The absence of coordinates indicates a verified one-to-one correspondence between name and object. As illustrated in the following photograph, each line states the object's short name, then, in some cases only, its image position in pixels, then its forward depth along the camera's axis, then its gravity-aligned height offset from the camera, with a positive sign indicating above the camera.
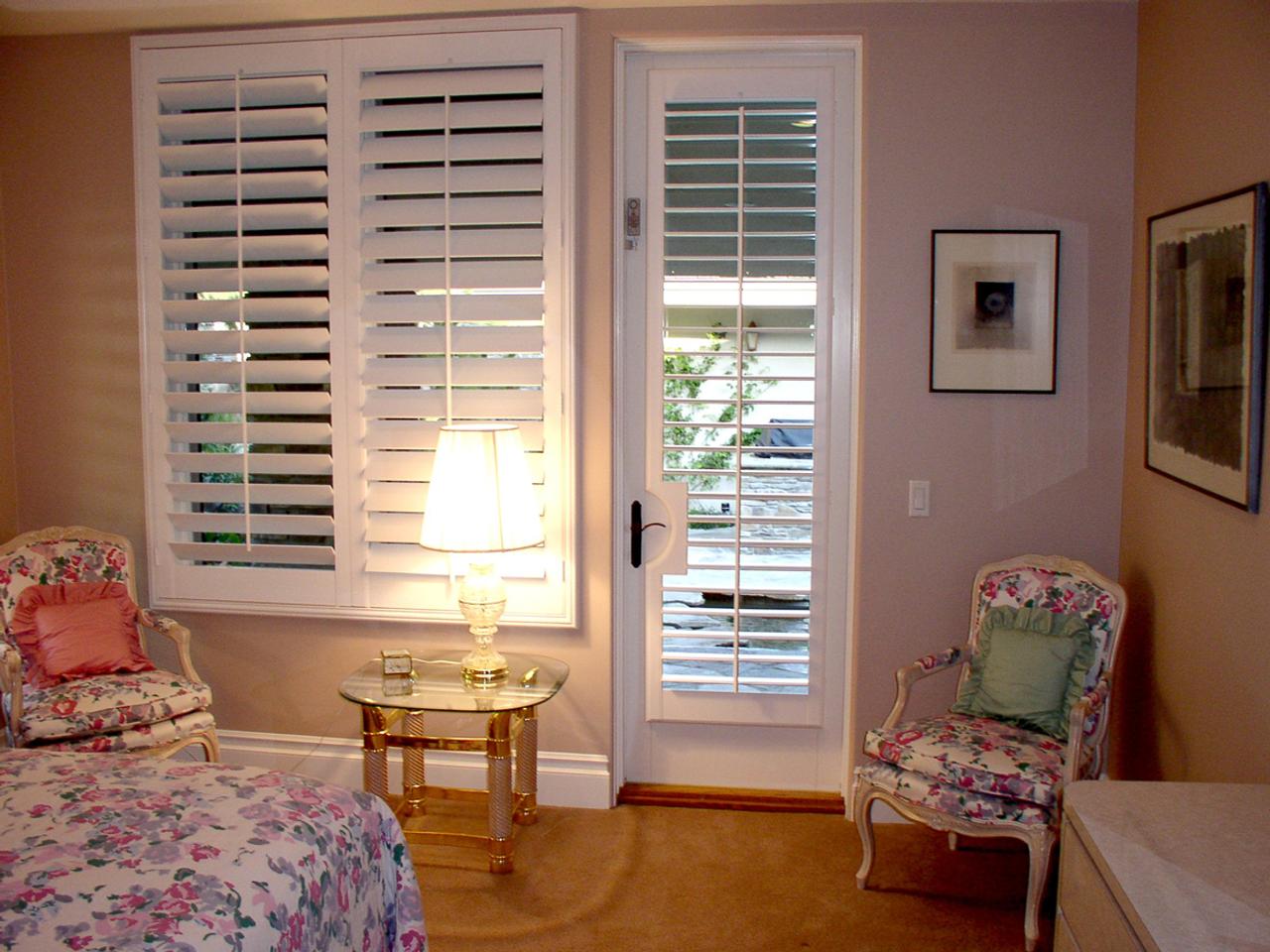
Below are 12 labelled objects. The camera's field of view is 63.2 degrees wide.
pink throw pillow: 3.27 -0.72
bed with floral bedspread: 1.63 -0.79
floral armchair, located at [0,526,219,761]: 3.05 -0.87
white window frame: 3.35 +0.10
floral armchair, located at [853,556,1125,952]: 2.67 -0.89
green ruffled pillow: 2.89 -0.73
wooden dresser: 1.50 -0.73
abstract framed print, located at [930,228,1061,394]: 3.26 +0.32
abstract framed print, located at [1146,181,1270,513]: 2.32 +0.17
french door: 3.41 +0.07
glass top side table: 3.04 -0.98
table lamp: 3.10 -0.31
